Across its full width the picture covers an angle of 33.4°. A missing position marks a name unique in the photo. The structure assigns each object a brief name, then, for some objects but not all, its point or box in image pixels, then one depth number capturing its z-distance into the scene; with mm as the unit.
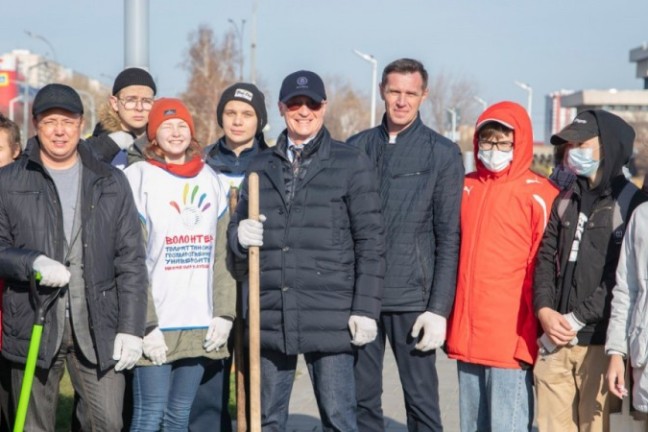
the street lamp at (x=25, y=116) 56225
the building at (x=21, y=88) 63438
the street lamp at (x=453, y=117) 30188
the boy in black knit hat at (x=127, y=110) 6156
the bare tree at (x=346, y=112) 62188
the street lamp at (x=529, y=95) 54631
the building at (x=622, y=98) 63625
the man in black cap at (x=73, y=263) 4977
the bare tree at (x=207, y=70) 44031
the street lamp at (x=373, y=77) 45512
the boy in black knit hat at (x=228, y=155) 6027
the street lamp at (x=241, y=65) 46231
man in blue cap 5301
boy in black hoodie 5090
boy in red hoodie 5301
